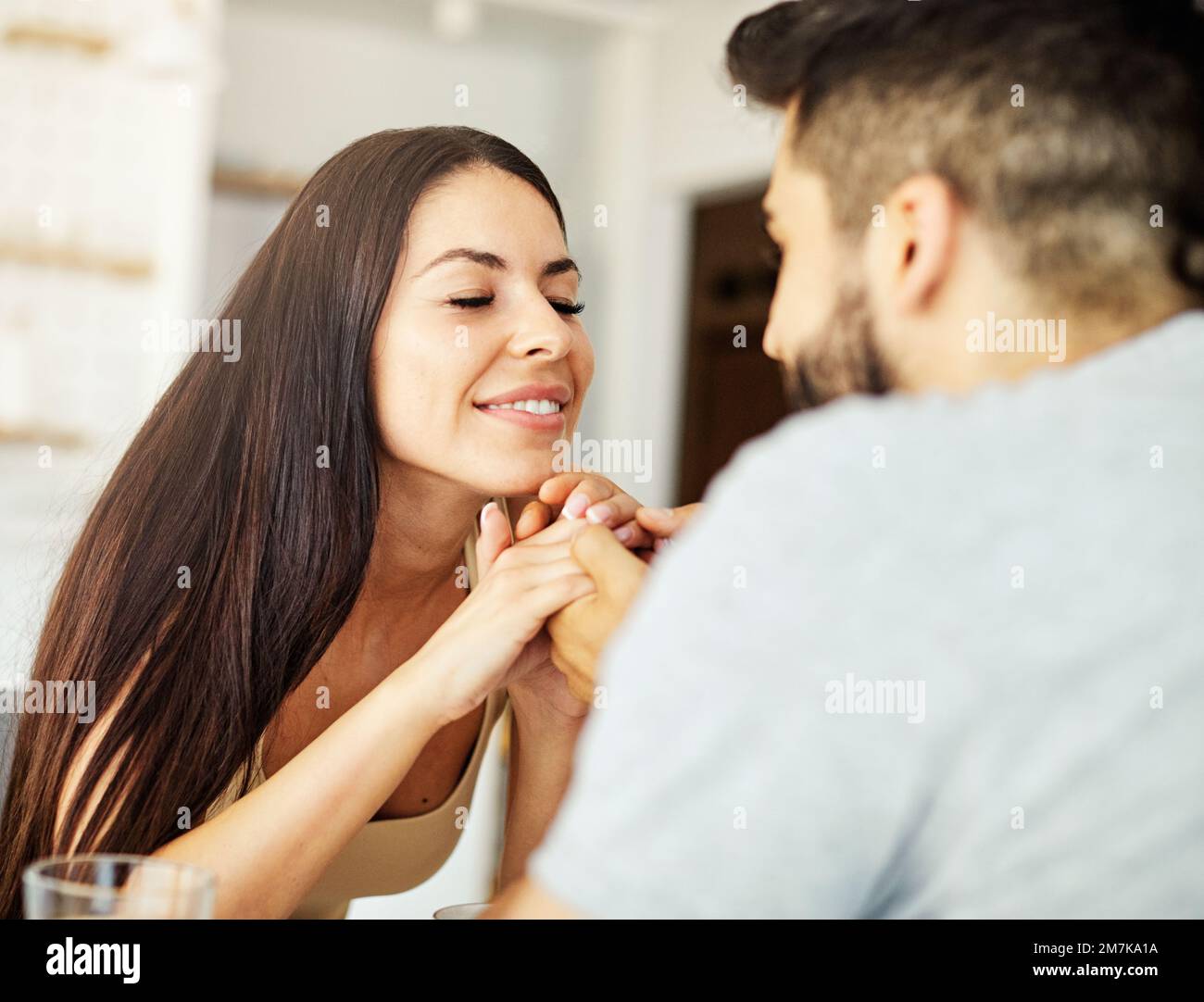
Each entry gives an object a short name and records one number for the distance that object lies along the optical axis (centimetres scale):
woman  101
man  53
